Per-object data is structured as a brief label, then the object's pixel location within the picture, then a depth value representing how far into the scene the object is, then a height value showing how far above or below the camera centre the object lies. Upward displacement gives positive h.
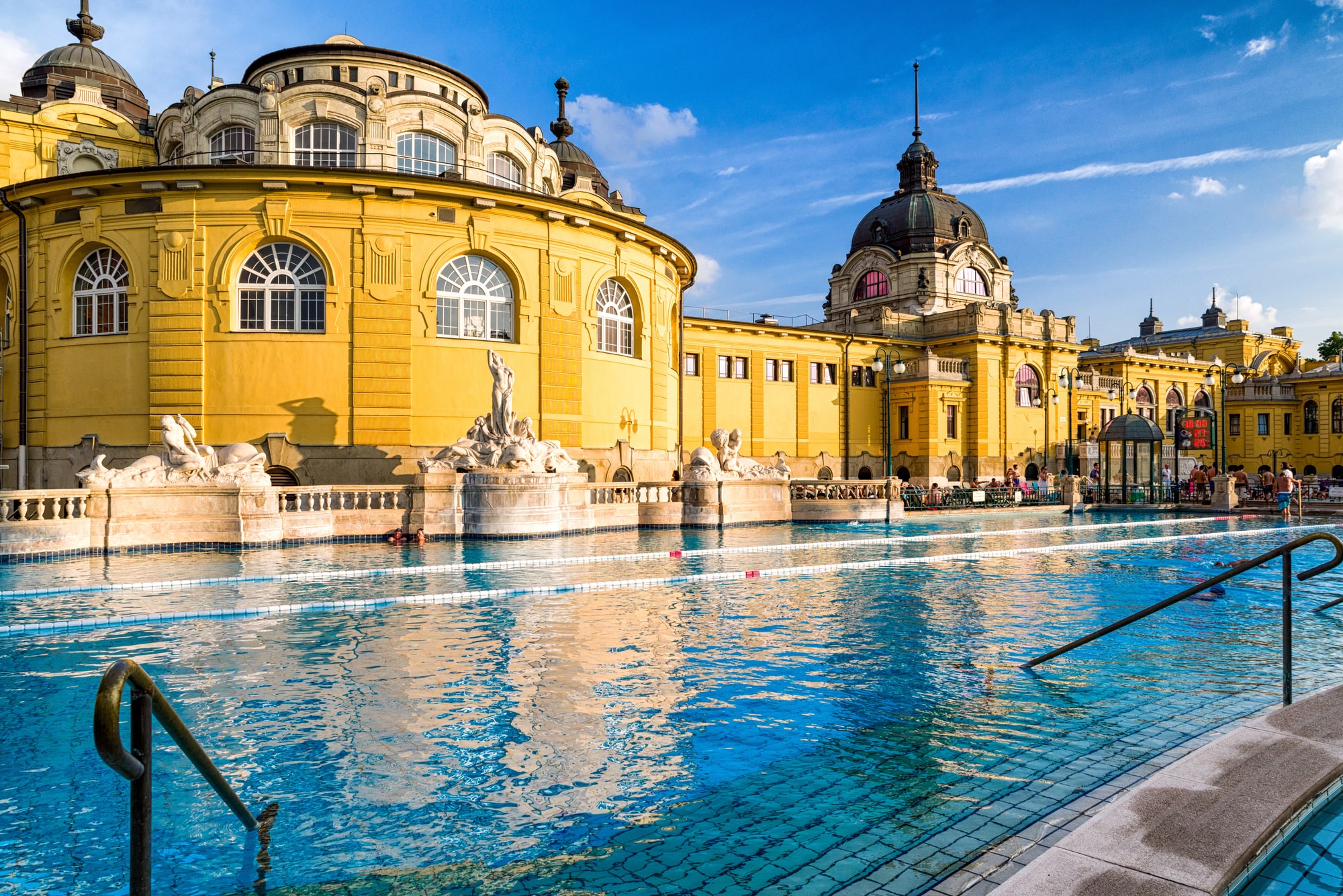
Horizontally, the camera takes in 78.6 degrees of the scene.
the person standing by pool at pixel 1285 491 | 28.22 -1.23
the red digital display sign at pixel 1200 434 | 63.09 +1.78
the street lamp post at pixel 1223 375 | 37.50 +5.63
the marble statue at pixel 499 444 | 21.19 +0.47
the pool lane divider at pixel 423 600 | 9.82 -1.94
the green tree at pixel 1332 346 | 76.50 +10.28
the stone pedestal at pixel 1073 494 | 34.00 -1.54
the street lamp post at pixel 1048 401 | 52.94 +3.69
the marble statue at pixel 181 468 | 17.80 -0.08
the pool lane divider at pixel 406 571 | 12.50 -1.89
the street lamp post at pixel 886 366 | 50.97 +5.82
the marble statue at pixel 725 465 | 24.80 -0.13
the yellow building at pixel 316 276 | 24.48 +6.03
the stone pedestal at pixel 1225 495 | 31.34 -1.46
